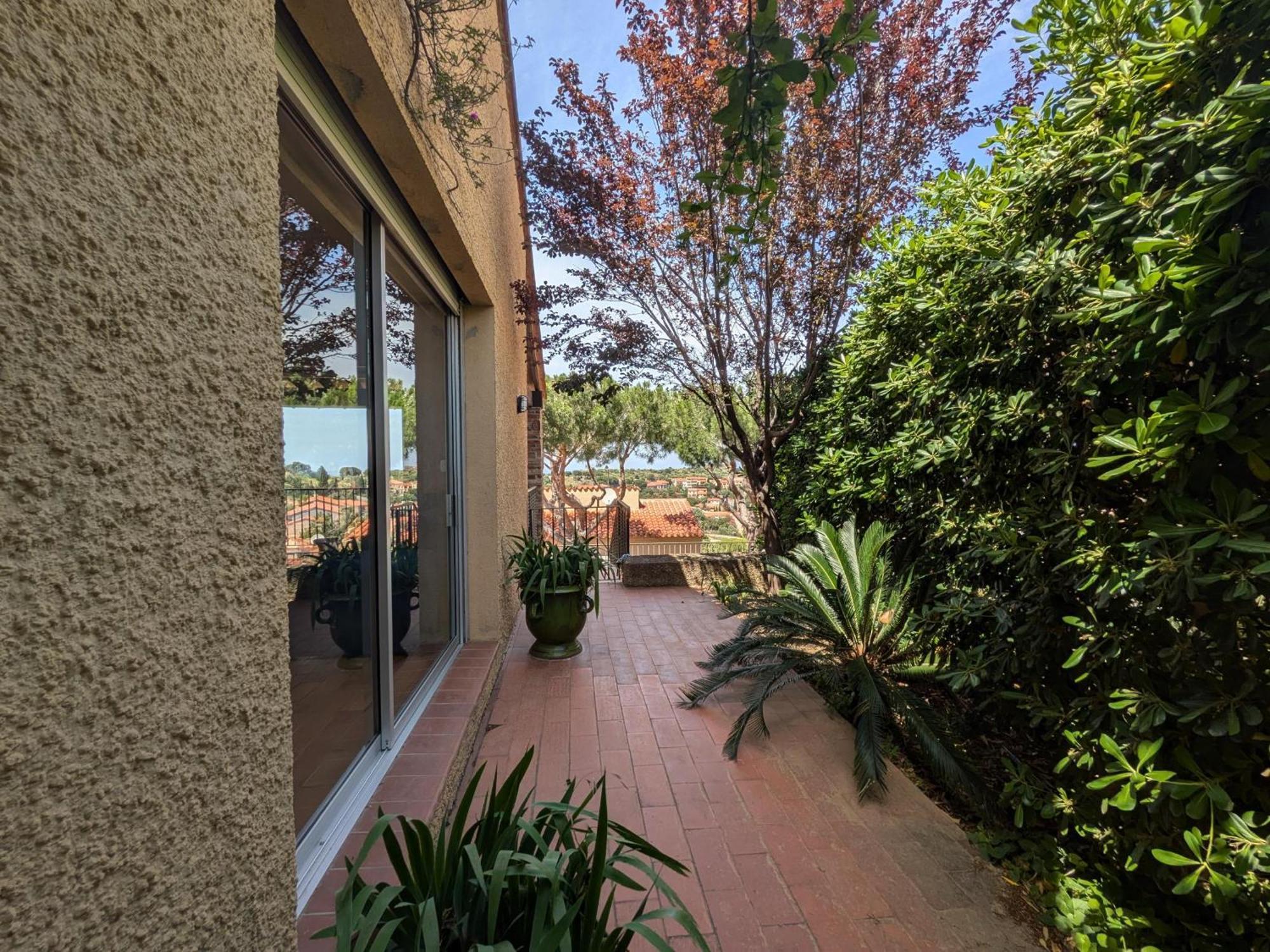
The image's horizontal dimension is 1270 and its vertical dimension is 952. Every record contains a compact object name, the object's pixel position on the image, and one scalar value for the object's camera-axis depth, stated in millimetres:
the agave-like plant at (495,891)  1128
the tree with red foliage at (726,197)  4840
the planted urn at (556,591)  4387
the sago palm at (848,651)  2922
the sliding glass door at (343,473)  1869
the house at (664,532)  15898
